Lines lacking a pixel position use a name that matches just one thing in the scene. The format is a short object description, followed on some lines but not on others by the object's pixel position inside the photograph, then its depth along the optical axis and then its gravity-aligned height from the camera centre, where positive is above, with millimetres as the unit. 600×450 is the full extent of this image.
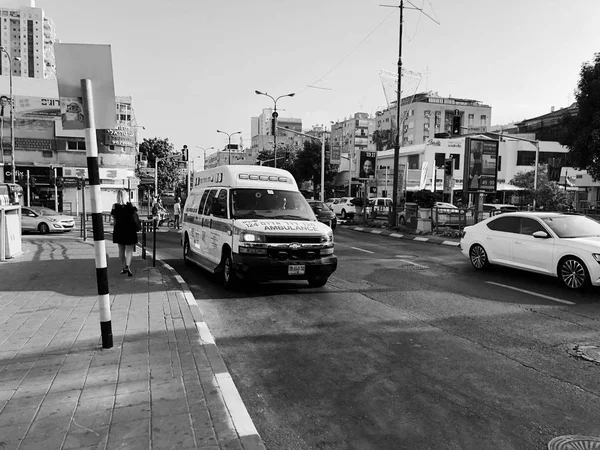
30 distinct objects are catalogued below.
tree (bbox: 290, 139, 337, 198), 67500 +2956
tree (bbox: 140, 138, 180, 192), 68625 +4264
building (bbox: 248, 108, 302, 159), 144000 +15306
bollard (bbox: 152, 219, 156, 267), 11901 -1734
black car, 26611 -1577
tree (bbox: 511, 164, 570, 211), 27422 -537
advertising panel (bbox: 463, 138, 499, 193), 22578 +1006
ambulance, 8578 -856
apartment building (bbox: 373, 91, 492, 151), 85938 +12708
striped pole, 4958 -154
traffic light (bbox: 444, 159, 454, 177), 35803 +1610
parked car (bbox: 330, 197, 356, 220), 36875 -1698
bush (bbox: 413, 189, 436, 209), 24328 -608
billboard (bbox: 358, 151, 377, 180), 33438 +1430
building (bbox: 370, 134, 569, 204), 57750 +3963
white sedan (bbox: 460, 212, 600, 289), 9406 -1236
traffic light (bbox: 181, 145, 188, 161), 40041 +2666
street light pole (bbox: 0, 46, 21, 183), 28906 +2738
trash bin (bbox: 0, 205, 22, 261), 12070 -1283
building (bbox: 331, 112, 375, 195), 107750 +12692
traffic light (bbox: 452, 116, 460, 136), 25677 +3377
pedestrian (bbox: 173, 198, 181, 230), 29516 -1659
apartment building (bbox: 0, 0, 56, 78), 125125 +39844
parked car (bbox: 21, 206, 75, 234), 23609 -1940
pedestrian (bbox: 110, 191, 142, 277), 10391 -987
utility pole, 24484 +2920
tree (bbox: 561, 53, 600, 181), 27391 +3883
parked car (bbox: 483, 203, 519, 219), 22475 -1093
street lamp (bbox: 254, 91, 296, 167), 31347 +4012
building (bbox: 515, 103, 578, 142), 73938 +10420
